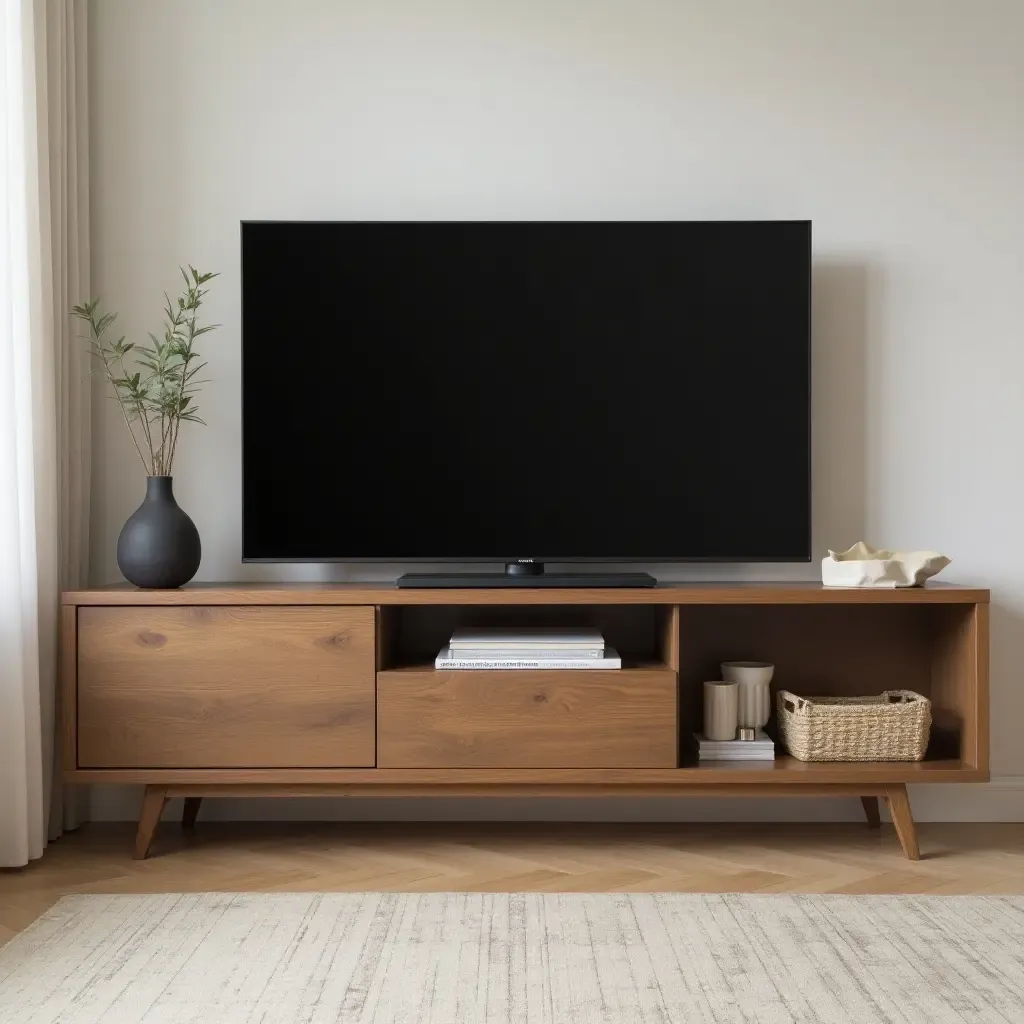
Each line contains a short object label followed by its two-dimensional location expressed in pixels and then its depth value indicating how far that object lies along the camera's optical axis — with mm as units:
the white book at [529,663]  2475
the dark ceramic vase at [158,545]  2516
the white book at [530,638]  2492
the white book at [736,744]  2557
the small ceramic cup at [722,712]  2596
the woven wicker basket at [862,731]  2498
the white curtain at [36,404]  2404
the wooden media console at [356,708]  2453
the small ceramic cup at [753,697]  2627
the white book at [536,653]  2480
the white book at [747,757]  2551
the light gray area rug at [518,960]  1728
